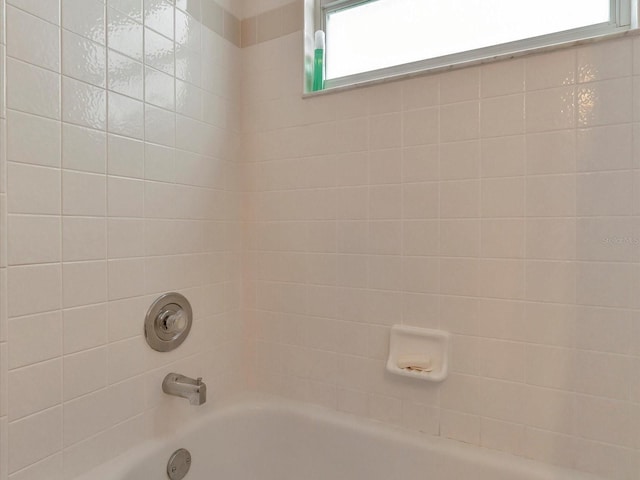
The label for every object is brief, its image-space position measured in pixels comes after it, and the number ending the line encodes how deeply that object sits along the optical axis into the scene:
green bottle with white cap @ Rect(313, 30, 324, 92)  1.48
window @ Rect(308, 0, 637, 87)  1.14
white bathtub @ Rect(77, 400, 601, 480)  1.11
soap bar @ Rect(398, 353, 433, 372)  1.23
